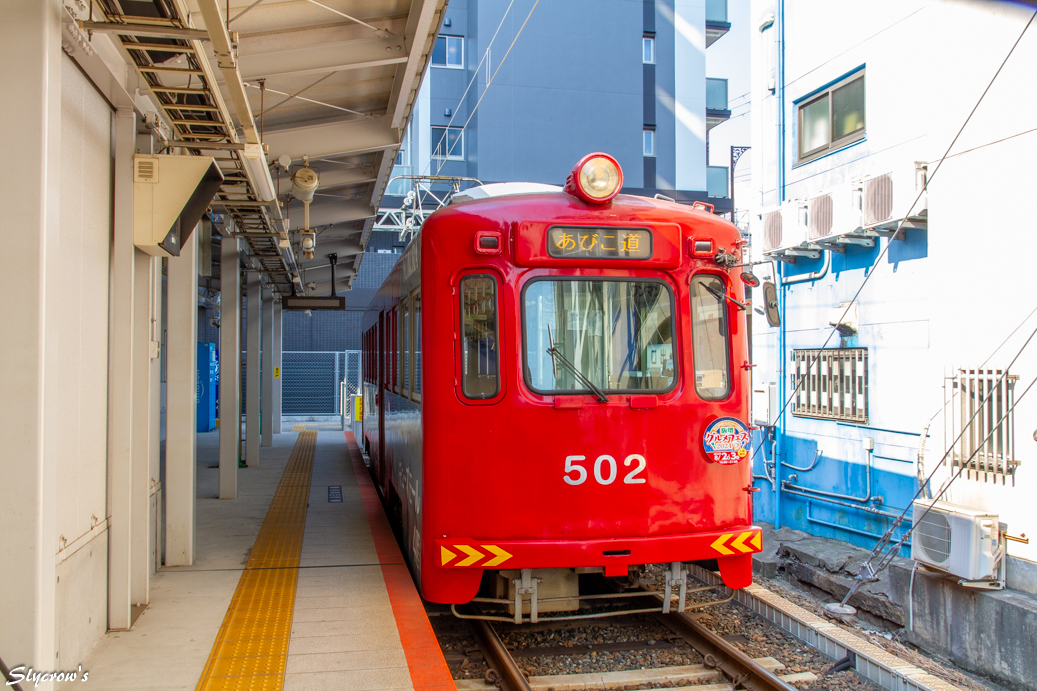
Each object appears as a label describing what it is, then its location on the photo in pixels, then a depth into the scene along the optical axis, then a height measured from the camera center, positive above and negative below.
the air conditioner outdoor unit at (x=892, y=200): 8.32 +1.70
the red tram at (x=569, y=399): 4.84 -0.23
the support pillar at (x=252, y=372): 12.60 -0.14
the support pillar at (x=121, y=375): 4.55 -0.06
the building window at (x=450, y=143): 24.12 +6.60
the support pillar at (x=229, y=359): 9.35 +0.05
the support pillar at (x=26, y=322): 3.12 +0.17
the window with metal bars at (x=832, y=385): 9.39 -0.29
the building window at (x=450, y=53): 24.53 +9.35
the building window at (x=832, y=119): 9.83 +3.06
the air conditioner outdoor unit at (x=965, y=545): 6.25 -1.45
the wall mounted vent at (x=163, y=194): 4.64 +0.98
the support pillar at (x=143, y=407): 4.95 -0.27
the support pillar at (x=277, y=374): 18.02 -0.24
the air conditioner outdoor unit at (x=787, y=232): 10.13 +1.65
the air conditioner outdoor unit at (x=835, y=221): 9.16 +1.62
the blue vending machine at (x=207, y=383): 17.56 -0.42
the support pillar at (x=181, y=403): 6.10 -0.30
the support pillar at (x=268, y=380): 15.56 -0.32
